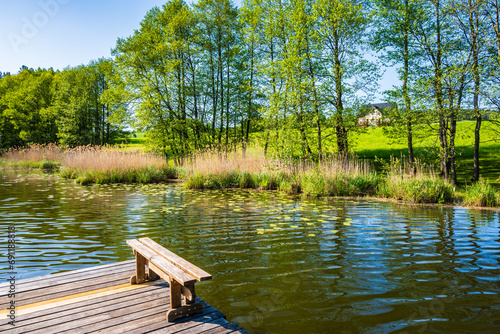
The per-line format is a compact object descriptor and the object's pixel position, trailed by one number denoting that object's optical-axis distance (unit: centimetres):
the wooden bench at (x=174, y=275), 255
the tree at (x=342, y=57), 1586
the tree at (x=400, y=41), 1452
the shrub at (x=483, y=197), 928
